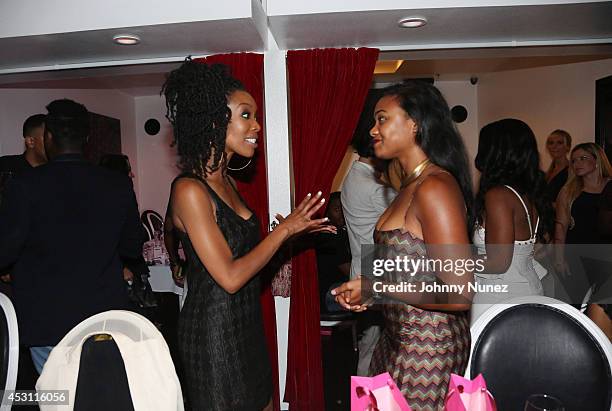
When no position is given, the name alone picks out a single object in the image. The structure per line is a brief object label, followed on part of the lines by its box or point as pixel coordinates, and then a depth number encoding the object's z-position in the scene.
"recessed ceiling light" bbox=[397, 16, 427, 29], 2.59
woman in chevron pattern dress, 1.47
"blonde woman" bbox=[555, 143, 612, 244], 3.43
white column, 3.05
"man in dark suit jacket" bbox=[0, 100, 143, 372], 1.94
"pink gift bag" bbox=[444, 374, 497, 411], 0.87
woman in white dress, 2.16
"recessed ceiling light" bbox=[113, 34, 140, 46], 2.70
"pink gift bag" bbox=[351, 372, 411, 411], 0.87
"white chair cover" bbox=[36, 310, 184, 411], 1.11
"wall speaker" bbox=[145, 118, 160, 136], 7.19
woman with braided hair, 1.56
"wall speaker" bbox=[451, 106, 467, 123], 6.62
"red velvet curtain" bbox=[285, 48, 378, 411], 2.99
